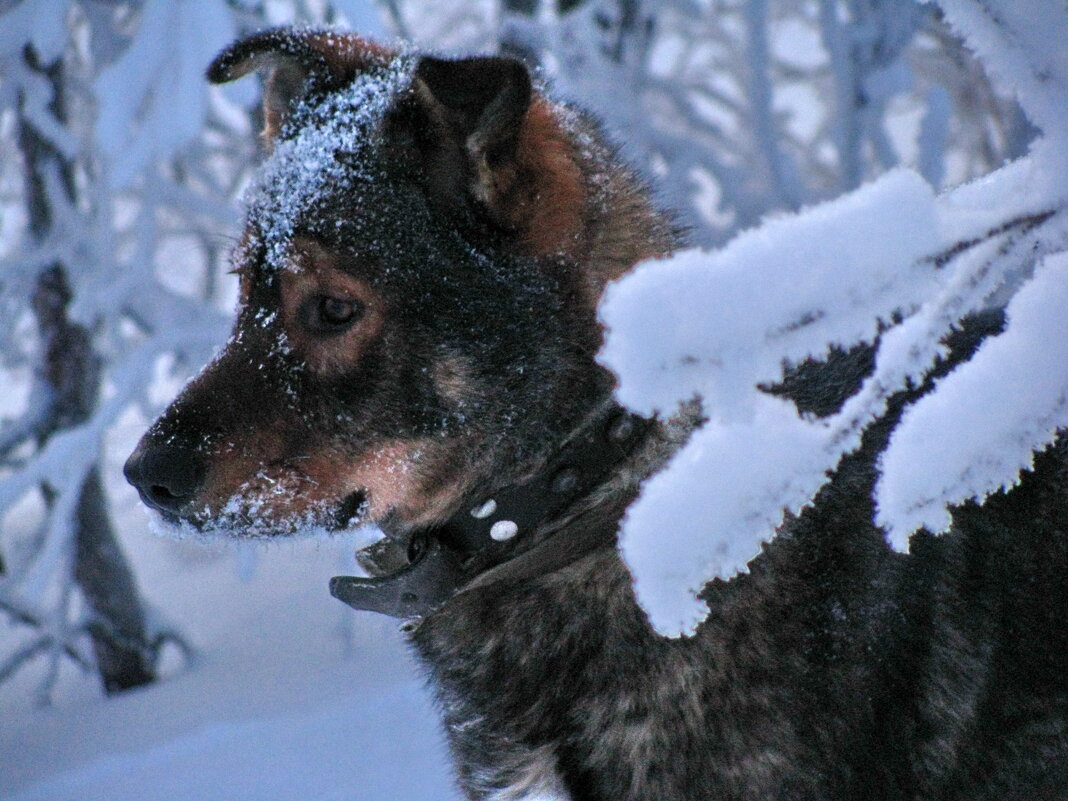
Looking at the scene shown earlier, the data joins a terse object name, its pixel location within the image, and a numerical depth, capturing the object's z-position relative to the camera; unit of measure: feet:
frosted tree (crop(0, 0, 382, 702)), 13.66
